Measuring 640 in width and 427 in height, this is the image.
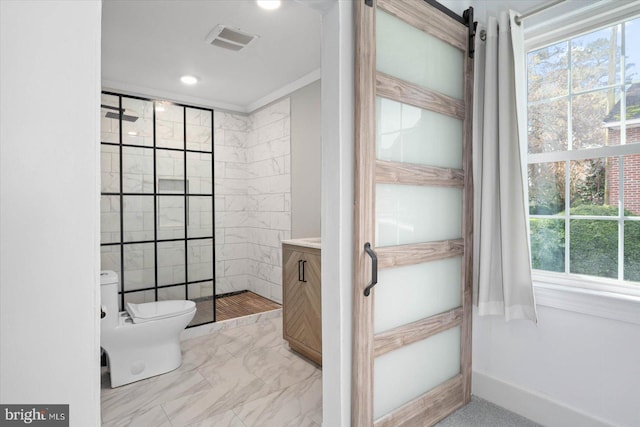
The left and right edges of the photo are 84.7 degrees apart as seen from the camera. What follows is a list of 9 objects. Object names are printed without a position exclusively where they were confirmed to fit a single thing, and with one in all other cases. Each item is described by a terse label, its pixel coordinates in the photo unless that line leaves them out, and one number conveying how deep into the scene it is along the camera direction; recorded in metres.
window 1.76
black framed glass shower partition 2.89
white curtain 1.95
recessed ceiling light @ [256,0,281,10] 2.31
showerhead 2.85
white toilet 2.38
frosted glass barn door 1.60
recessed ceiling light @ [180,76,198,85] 3.65
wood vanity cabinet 2.60
